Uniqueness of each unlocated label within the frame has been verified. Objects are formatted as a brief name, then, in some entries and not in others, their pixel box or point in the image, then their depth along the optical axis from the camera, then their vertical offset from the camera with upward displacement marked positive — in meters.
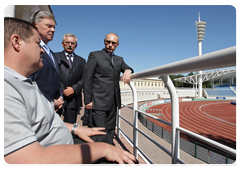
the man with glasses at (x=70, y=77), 2.72 +0.16
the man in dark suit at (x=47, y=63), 1.81 +0.27
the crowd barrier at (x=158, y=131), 5.10 -3.50
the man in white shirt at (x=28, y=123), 0.56 -0.16
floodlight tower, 62.38 +23.23
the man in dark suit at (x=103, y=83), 2.22 +0.03
